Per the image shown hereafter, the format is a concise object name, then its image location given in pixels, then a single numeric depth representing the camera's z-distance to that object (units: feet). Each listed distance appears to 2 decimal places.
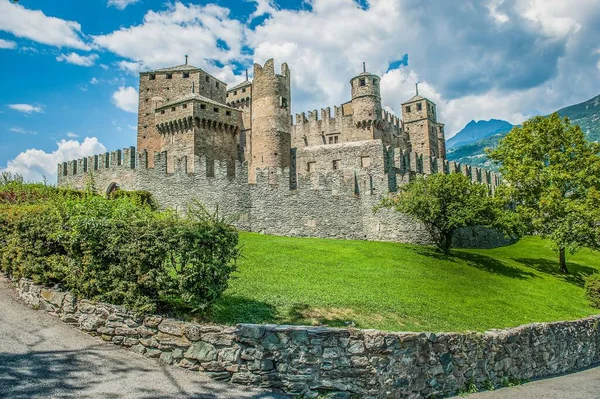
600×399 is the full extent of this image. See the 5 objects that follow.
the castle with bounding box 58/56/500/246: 88.94
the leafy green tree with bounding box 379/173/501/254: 75.20
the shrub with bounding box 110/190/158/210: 94.02
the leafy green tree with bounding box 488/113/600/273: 76.76
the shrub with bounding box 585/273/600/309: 61.41
